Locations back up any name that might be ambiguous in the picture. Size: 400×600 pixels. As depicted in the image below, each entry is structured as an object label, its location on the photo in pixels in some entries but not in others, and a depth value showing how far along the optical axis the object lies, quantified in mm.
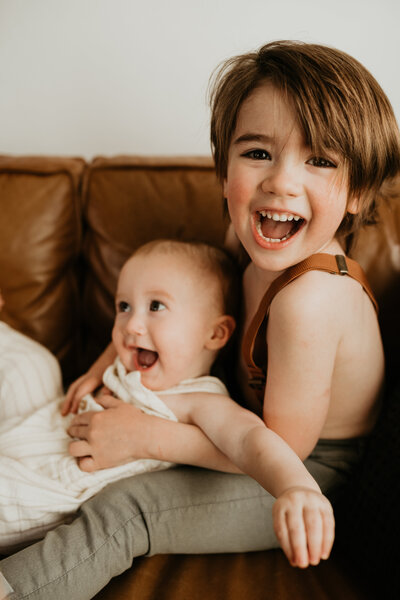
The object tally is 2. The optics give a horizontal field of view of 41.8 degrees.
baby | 929
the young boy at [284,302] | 850
